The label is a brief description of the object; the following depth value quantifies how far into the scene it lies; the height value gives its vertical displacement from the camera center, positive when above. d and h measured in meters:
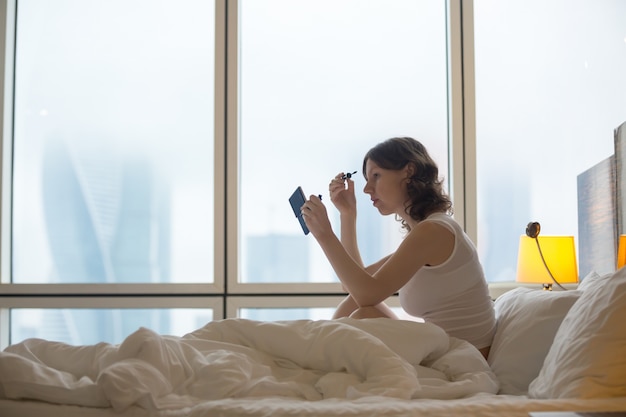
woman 2.02 -0.09
